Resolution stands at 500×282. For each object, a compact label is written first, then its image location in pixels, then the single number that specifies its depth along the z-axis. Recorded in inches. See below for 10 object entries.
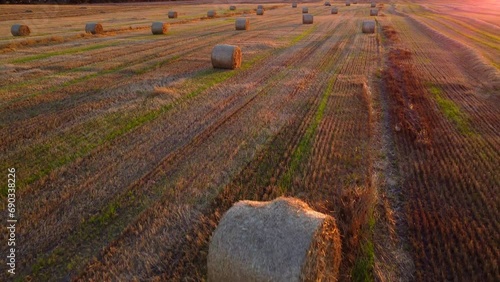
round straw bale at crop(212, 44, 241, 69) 669.9
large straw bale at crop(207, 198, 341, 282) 171.2
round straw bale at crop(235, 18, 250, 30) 1255.5
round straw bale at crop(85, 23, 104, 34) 1141.1
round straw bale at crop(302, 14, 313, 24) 1493.6
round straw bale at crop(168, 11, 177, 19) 1765.6
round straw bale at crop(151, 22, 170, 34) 1149.7
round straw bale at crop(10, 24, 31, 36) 1058.7
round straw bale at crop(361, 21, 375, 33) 1157.1
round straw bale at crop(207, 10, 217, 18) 1826.5
